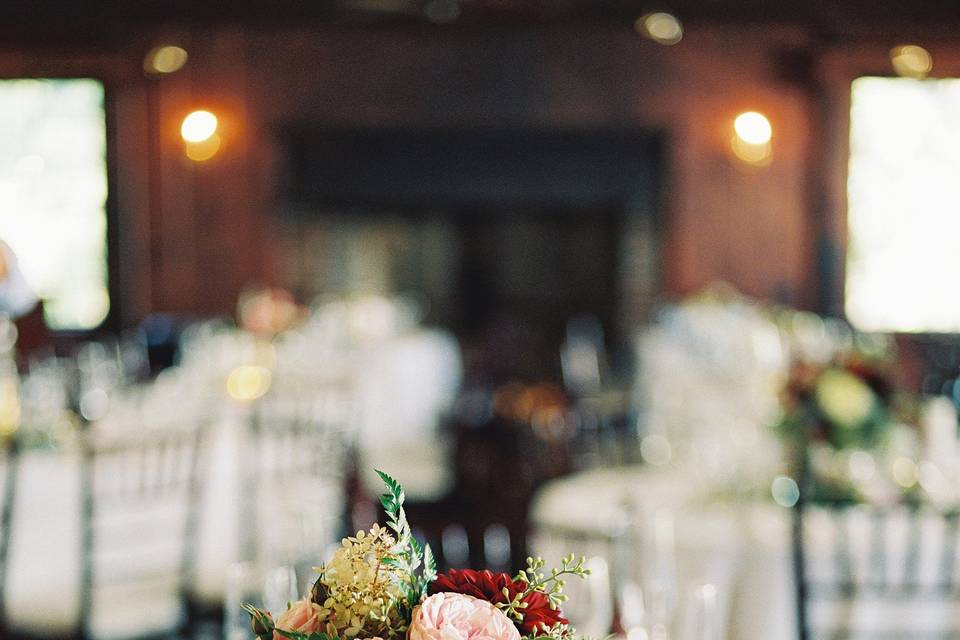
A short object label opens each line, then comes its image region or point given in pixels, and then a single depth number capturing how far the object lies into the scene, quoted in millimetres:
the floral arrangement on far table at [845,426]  2873
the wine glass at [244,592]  1717
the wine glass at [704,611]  1627
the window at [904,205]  9656
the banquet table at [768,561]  2645
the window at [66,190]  9695
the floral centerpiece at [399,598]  1070
